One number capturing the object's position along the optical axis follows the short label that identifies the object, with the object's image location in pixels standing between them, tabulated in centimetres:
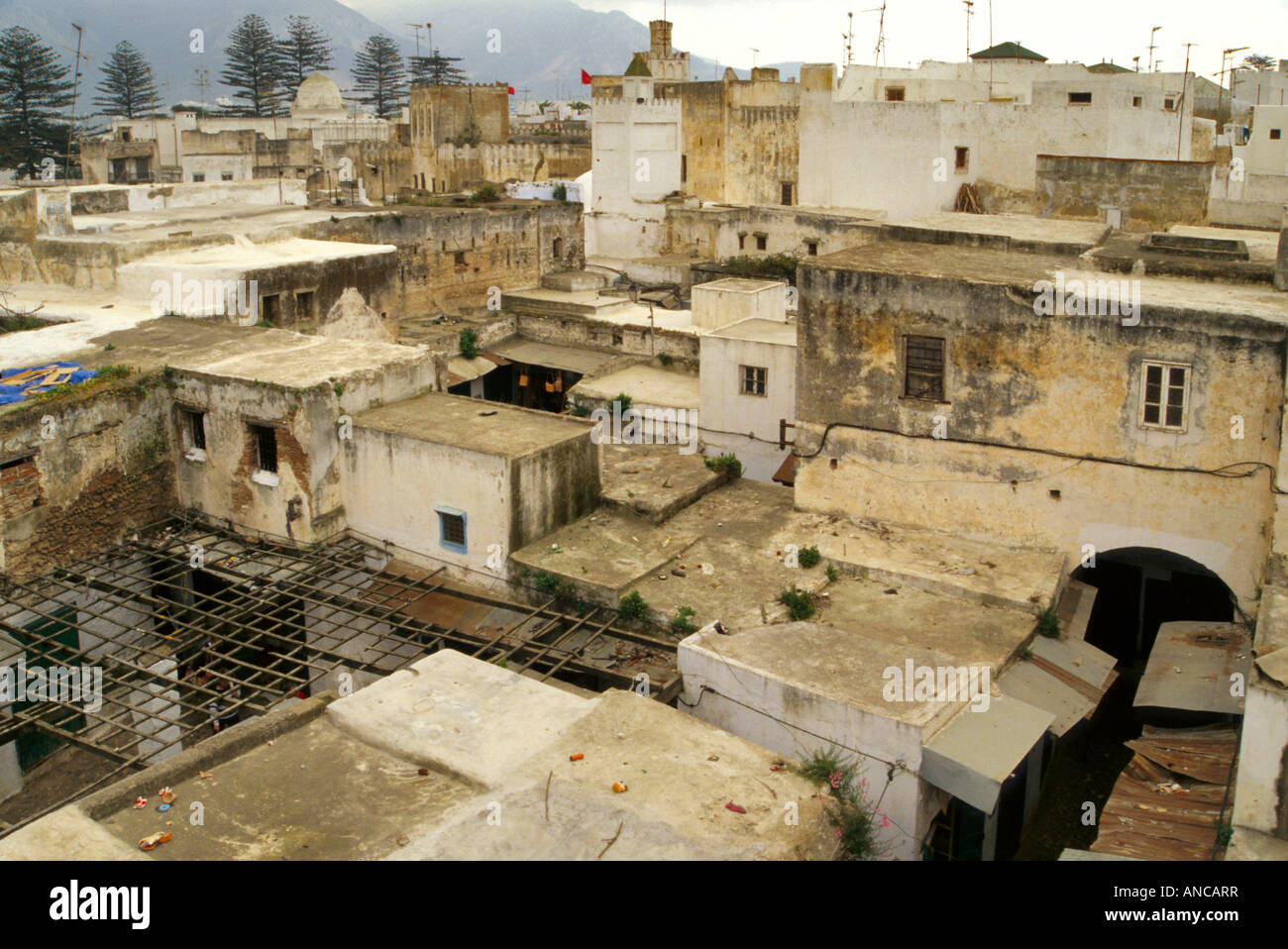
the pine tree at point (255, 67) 8619
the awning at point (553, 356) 3033
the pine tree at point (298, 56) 8850
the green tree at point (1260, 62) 8188
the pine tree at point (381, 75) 9681
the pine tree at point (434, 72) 8931
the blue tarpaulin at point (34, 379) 1781
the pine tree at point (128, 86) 8481
